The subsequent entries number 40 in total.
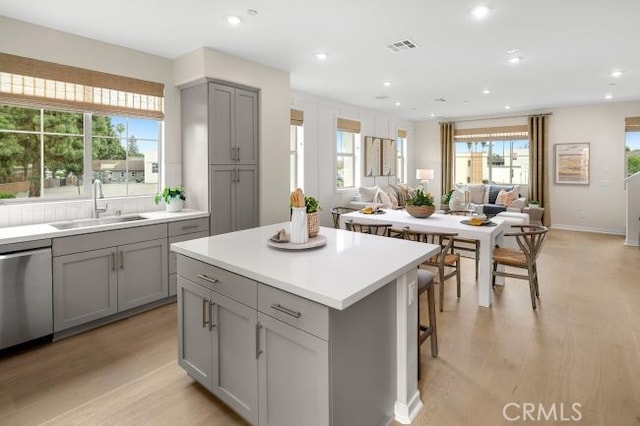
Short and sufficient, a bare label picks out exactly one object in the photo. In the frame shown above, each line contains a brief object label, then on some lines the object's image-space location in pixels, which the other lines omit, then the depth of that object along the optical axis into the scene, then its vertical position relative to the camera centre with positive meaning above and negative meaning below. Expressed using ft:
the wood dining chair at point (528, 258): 11.41 -1.74
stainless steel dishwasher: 8.59 -2.13
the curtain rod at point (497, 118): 26.50 +6.86
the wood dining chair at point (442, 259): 11.47 -1.77
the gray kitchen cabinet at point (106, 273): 9.55 -1.95
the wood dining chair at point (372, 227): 12.90 -0.83
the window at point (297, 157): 21.18 +2.75
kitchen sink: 10.85 -0.55
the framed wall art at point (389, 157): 28.50 +3.77
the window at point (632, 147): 23.80 +3.78
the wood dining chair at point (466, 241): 12.08 -1.26
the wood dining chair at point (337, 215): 19.45 -0.56
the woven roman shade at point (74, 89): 10.23 +3.61
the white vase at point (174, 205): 12.91 -0.03
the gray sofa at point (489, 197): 25.11 +0.57
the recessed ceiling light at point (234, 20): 10.37 +5.30
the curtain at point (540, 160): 26.71 +3.24
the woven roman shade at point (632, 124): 23.60 +5.21
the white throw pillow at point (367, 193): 24.66 +0.77
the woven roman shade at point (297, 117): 20.24 +4.87
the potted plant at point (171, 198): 12.92 +0.22
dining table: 11.69 -0.78
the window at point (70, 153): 10.86 +1.71
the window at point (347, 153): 24.54 +3.58
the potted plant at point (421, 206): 14.19 -0.06
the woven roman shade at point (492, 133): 27.99 +5.68
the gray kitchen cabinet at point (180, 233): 11.93 -0.96
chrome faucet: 11.95 +0.33
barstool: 7.83 -2.56
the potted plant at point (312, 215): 7.64 -0.22
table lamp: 30.19 +2.47
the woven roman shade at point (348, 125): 24.03 +5.31
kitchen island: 4.95 -1.94
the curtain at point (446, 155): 31.22 +4.26
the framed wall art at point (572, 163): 25.53 +2.92
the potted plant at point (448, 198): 17.47 +0.31
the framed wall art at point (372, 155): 26.43 +3.62
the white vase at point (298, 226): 7.13 -0.42
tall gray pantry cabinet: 13.12 +1.98
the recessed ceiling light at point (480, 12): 9.93 +5.34
